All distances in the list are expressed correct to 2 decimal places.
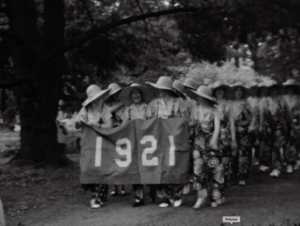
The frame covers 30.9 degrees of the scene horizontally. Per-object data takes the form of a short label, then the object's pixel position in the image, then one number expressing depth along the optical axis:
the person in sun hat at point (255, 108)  10.98
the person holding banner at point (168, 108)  8.51
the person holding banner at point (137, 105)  8.64
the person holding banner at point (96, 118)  8.70
